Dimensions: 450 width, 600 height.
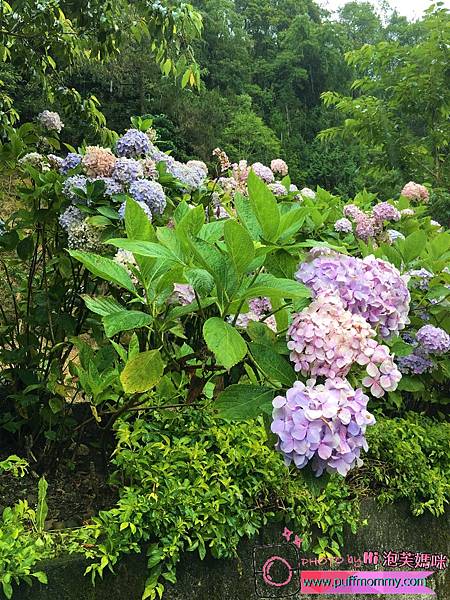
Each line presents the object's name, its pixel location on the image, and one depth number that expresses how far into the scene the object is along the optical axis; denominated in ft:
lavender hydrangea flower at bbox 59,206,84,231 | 5.17
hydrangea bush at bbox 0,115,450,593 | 3.23
